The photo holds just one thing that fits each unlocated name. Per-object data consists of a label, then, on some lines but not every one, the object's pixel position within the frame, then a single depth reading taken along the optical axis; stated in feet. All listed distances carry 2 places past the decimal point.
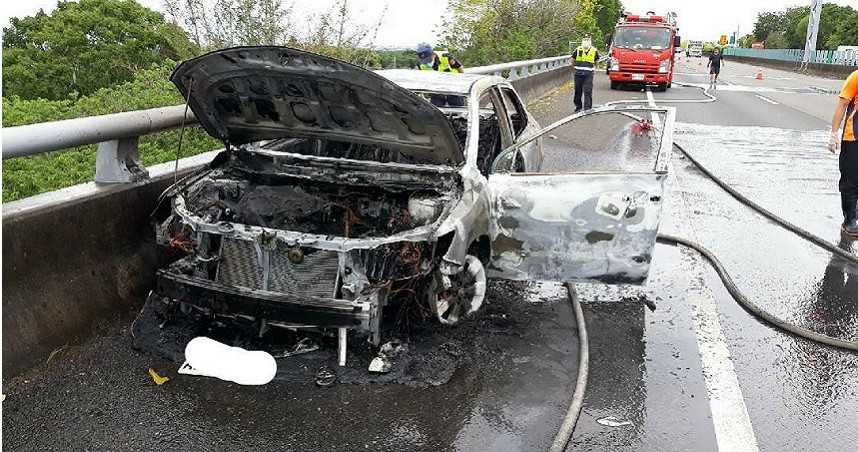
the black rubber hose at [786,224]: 22.60
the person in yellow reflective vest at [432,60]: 37.24
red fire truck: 85.92
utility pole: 187.11
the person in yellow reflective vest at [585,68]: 53.01
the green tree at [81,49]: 110.73
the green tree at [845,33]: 229.25
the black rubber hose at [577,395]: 11.60
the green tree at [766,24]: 393.91
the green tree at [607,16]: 195.31
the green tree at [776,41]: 332.68
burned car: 13.70
